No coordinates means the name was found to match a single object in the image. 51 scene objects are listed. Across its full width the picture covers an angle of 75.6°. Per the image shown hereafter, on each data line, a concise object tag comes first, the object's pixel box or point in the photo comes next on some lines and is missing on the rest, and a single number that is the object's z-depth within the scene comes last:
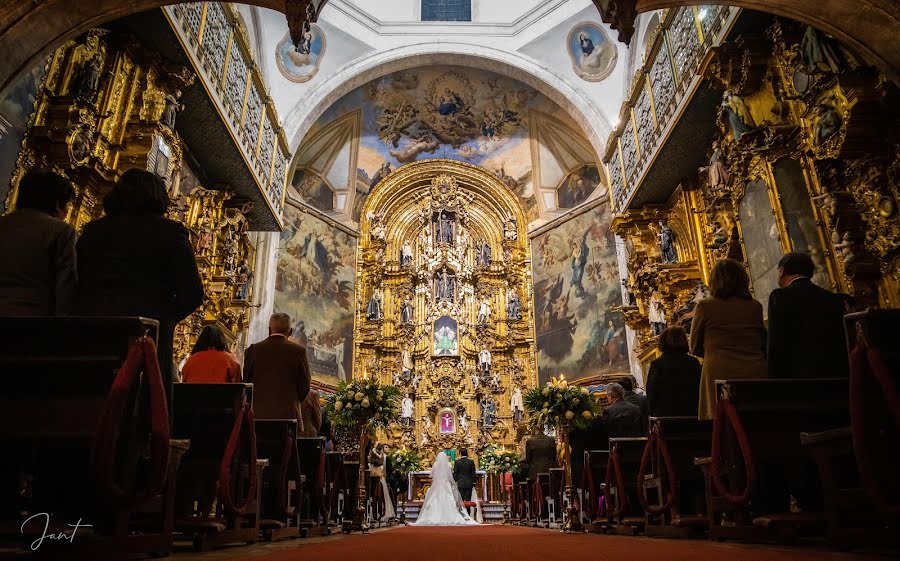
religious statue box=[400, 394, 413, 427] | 19.72
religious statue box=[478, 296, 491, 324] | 21.62
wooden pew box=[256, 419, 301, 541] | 4.08
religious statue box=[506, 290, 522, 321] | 21.62
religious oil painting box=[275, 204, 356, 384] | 18.31
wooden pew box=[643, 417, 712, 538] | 4.04
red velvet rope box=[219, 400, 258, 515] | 2.95
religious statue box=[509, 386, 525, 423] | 19.78
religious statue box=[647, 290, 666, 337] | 12.60
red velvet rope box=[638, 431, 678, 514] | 3.84
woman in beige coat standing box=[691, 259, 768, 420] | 3.74
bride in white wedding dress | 10.23
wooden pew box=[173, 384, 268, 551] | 3.44
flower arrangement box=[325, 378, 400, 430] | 8.14
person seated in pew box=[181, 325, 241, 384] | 4.35
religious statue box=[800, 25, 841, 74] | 6.44
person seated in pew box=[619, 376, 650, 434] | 6.24
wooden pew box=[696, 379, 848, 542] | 3.15
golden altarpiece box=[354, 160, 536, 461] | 20.14
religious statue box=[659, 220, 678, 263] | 12.59
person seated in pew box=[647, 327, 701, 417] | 4.66
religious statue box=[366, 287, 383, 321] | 21.44
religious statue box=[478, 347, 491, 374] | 20.72
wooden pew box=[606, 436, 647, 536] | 4.84
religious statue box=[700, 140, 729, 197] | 9.71
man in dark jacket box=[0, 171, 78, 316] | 2.74
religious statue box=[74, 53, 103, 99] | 6.98
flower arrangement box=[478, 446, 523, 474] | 15.15
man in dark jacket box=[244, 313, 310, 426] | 4.56
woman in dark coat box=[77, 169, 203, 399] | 2.69
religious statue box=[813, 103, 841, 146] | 6.35
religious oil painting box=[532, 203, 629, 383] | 17.98
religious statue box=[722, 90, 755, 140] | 8.52
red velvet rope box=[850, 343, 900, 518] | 2.17
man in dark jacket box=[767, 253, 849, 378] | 3.38
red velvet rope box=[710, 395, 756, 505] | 2.96
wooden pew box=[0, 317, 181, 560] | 2.17
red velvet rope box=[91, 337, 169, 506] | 1.96
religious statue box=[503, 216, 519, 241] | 22.83
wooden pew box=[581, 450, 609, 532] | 5.66
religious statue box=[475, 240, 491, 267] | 22.92
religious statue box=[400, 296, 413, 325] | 21.42
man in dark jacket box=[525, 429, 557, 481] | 9.47
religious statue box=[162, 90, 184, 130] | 8.87
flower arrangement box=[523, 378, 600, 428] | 7.96
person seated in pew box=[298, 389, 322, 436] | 5.88
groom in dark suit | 12.88
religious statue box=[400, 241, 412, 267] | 22.69
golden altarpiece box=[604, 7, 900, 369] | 6.16
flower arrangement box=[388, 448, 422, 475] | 13.73
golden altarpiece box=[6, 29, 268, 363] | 6.62
